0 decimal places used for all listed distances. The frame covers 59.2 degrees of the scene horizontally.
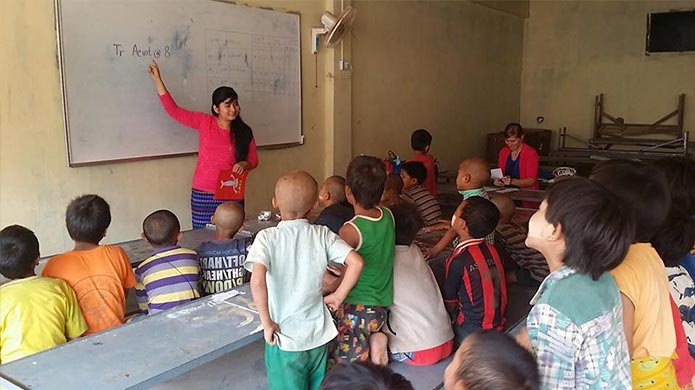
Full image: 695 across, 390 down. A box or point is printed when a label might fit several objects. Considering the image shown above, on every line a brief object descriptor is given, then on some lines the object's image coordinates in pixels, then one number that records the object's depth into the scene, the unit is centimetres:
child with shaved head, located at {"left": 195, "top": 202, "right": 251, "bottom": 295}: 253
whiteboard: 365
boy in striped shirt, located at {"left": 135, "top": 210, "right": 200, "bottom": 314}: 234
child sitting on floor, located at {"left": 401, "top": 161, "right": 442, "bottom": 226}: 400
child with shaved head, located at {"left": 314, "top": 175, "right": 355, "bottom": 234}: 272
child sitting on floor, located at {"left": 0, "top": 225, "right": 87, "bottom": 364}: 195
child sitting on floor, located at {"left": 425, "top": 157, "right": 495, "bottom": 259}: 316
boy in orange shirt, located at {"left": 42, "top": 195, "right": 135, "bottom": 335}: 221
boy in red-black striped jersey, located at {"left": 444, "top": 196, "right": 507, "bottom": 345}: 259
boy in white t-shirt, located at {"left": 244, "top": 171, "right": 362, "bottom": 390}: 195
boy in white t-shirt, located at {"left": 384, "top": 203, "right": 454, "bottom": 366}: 252
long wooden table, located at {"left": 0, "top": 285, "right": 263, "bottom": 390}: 161
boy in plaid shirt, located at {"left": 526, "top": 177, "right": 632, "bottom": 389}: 128
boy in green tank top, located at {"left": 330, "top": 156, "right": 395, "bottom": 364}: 227
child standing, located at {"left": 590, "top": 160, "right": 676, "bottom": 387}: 145
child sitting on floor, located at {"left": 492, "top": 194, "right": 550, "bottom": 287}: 342
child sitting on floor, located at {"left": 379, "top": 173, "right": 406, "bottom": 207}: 324
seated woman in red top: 486
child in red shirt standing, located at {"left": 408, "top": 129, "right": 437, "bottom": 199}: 476
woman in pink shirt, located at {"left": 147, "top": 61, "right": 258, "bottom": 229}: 381
